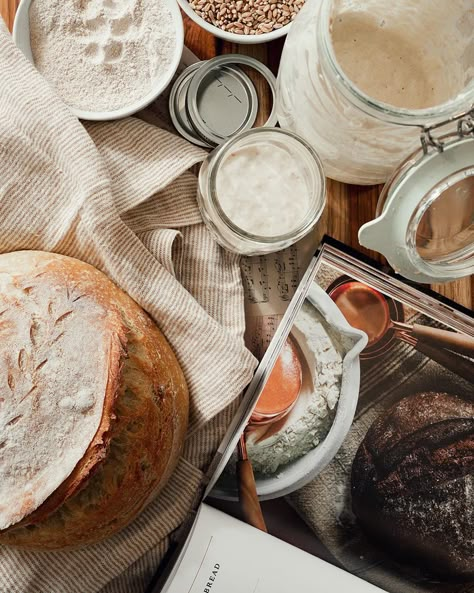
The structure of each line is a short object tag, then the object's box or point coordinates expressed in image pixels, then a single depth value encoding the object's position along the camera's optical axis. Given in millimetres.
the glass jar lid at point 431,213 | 580
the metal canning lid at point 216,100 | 821
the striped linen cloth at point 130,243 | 729
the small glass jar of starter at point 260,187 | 742
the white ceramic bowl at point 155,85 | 758
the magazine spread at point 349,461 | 798
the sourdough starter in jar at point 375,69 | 644
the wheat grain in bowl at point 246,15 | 806
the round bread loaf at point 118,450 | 612
